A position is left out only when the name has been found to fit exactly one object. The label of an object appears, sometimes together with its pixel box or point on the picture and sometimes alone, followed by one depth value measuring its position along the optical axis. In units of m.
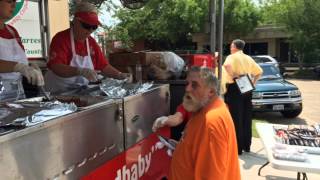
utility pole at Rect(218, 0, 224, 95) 3.72
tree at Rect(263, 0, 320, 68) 17.34
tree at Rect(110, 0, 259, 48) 19.37
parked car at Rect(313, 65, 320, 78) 17.03
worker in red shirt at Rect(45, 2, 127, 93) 2.18
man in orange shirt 1.73
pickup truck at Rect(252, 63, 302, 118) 6.95
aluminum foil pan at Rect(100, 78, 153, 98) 1.83
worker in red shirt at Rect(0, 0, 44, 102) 1.70
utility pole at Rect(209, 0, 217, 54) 3.64
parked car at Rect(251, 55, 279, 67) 12.57
